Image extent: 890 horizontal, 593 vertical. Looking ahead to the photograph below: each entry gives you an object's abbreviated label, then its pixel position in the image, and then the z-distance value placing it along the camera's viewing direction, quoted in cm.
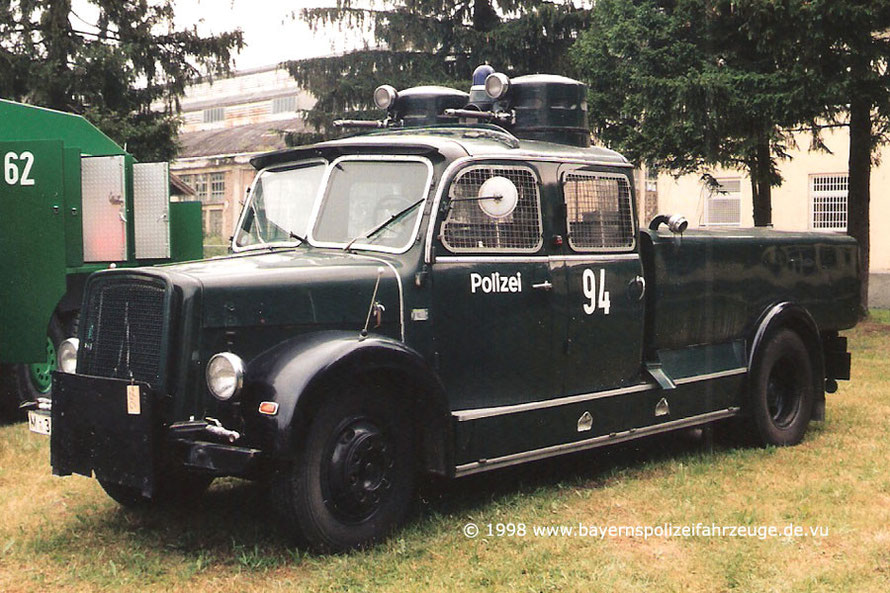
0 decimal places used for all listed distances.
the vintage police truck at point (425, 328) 542
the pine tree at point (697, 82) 1495
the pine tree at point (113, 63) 1962
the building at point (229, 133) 3494
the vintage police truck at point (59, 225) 910
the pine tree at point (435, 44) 2048
